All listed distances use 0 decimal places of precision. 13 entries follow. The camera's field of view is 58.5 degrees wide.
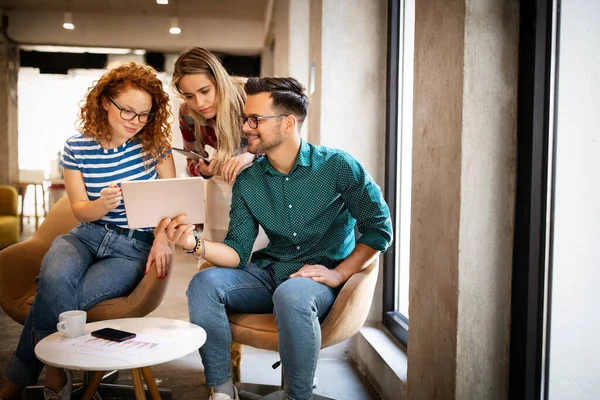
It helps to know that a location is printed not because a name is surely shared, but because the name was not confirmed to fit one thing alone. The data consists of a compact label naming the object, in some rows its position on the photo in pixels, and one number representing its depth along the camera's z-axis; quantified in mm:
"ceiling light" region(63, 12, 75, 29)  8875
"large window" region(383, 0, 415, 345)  2918
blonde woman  2484
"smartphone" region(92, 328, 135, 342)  1699
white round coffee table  1515
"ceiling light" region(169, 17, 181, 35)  9117
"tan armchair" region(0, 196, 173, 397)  2244
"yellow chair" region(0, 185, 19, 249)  6243
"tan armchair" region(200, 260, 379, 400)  1931
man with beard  2010
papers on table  1574
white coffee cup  1734
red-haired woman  2148
